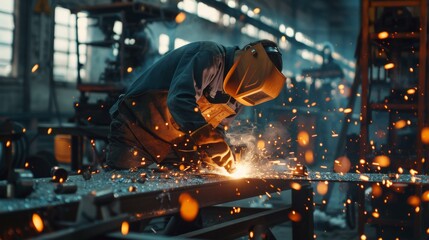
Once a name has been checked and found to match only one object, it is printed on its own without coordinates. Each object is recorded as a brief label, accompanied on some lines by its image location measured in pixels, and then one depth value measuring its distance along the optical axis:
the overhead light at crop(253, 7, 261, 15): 16.84
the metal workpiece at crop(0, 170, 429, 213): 1.82
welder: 2.88
